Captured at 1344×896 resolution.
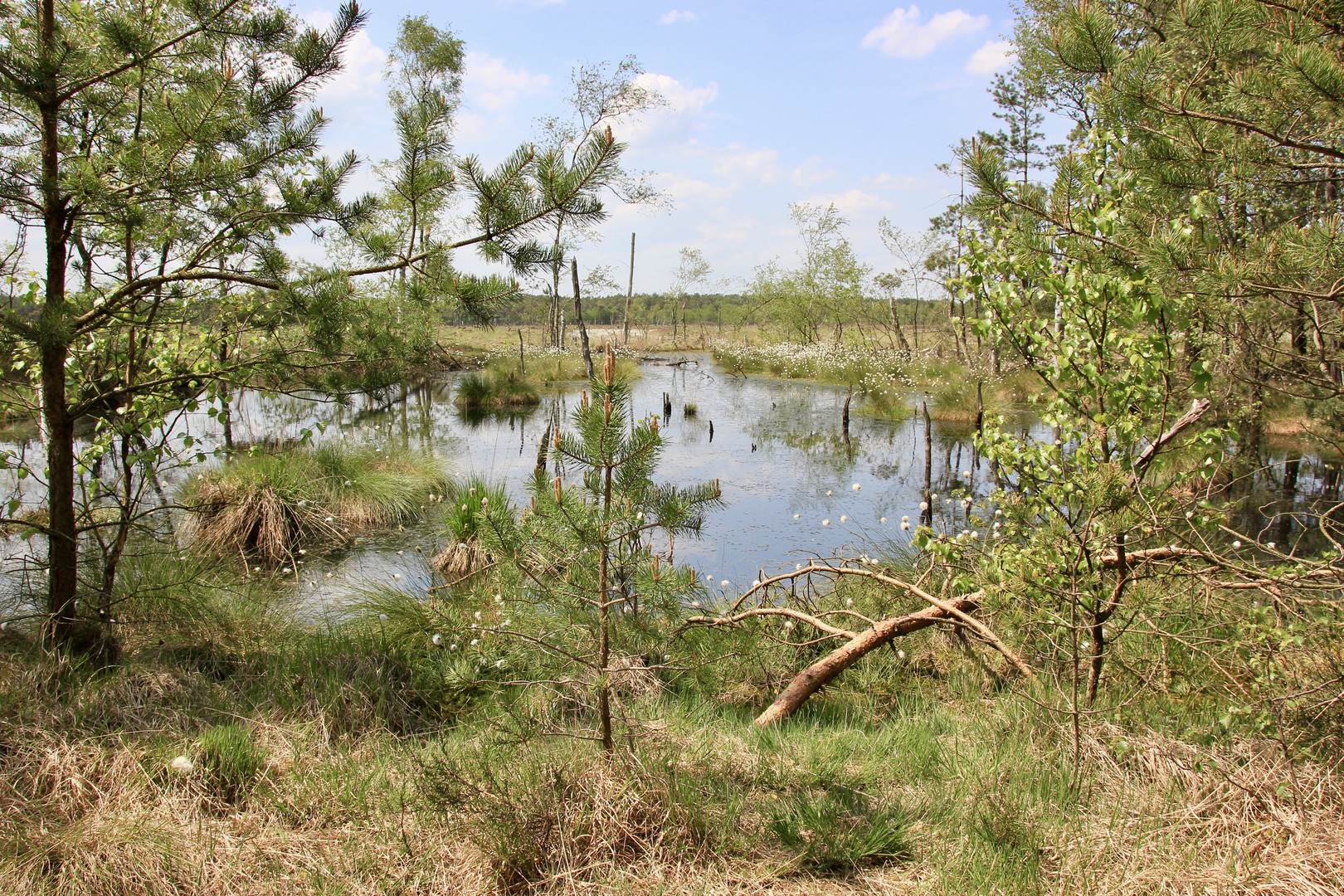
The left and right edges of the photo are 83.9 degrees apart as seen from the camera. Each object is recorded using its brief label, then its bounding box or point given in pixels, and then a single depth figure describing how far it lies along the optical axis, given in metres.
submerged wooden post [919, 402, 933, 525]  10.52
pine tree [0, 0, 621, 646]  2.96
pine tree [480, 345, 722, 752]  2.48
